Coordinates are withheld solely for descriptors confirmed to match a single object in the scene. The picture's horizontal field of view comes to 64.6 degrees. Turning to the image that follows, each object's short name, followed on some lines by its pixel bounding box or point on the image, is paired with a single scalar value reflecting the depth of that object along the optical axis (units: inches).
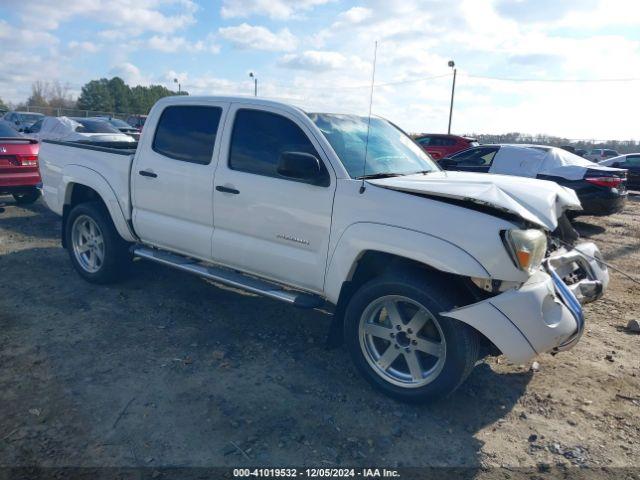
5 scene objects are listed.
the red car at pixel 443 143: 690.2
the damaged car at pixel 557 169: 382.3
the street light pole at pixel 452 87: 1315.2
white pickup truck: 125.1
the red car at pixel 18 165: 345.7
